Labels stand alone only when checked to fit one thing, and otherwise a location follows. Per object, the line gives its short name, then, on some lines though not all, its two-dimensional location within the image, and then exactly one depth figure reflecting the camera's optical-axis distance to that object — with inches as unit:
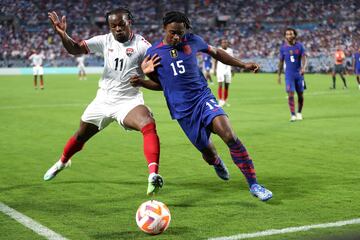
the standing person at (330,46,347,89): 1115.7
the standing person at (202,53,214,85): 1283.0
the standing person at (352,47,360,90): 1082.6
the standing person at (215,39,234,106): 764.0
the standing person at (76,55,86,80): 1561.3
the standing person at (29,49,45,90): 1178.6
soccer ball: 202.1
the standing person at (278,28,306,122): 595.8
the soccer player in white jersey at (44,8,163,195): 272.7
